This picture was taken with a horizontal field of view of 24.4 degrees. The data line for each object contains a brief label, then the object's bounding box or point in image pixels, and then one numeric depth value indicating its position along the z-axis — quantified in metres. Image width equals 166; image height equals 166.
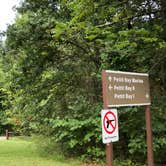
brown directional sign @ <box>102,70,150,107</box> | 6.32
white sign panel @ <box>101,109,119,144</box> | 5.93
